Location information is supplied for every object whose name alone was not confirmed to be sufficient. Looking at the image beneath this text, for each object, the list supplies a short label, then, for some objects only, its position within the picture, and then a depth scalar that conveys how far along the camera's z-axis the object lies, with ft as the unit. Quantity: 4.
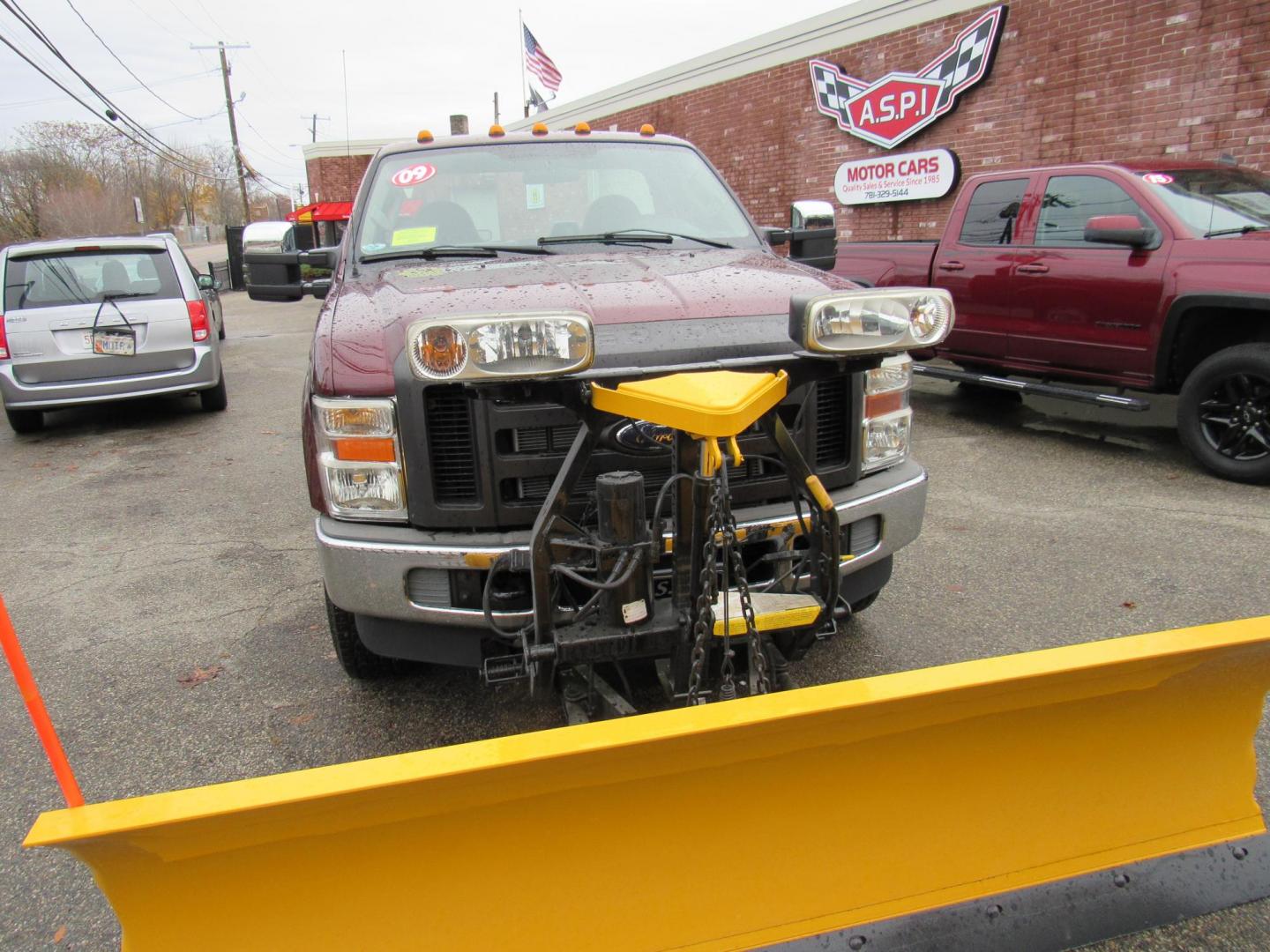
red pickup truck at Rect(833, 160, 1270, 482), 18.33
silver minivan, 25.98
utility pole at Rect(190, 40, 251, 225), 142.50
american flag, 78.33
